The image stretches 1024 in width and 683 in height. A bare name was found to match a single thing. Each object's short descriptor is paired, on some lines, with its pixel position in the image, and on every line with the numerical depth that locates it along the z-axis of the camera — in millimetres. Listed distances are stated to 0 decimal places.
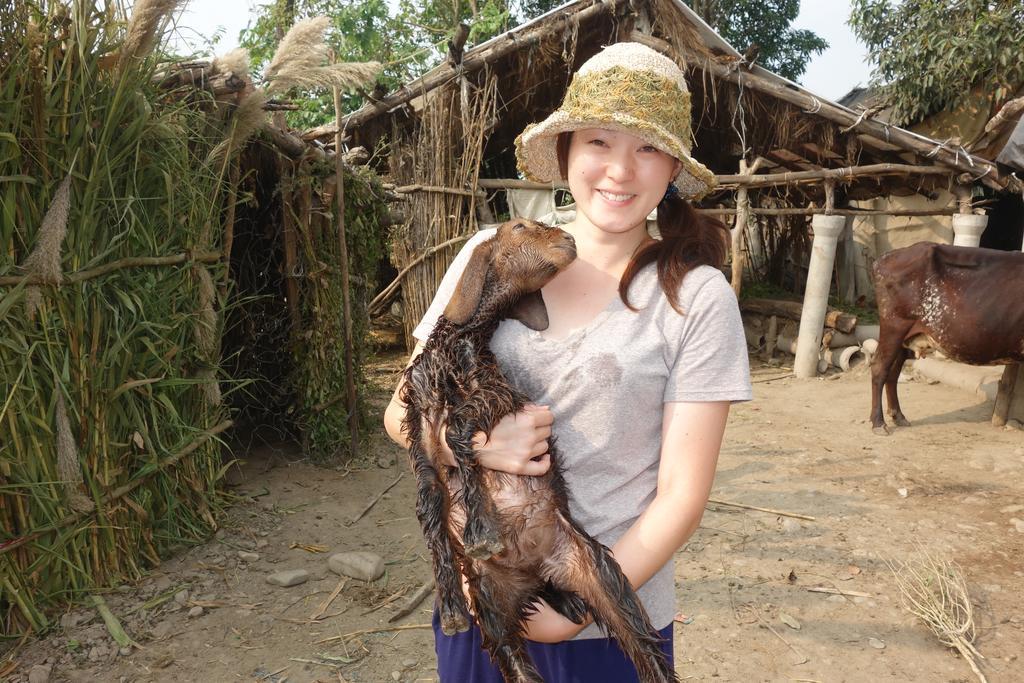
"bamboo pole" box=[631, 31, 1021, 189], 9133
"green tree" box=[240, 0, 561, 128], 15023
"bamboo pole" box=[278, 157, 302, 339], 5574
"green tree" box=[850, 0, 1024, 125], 9891
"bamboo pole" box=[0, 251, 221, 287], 3301
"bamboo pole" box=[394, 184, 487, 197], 9141
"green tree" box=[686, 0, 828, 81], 20406
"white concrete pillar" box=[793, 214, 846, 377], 9484
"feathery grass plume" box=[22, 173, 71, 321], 3346
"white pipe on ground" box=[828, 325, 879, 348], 10133
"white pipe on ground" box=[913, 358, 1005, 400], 8180
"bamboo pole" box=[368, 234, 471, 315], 9109
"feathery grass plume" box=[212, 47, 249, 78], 4266
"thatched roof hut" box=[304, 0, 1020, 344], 8875
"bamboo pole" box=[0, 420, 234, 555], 3336
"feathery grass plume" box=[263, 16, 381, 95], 4387
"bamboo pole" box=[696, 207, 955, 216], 9734
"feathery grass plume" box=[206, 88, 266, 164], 4387
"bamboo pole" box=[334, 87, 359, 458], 5676
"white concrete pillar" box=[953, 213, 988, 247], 9008
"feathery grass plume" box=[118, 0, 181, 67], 3465
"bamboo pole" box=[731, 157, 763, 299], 9719
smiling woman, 1476
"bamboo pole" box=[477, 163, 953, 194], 9305
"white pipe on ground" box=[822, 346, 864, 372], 9914
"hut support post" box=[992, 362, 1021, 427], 7059
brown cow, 6441
